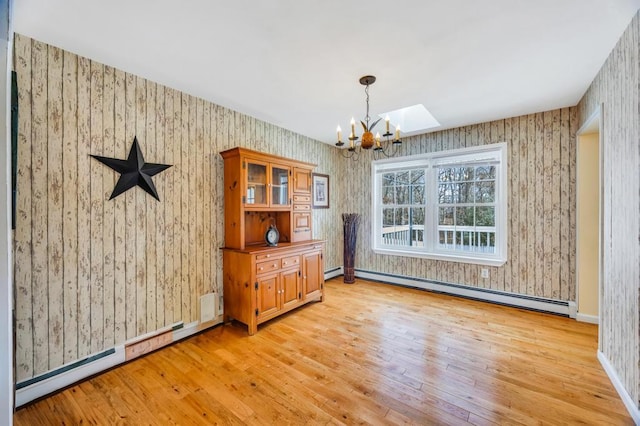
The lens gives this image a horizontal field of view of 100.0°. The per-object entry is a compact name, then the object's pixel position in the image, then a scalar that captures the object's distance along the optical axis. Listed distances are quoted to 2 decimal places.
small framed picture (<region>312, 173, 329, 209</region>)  4.64
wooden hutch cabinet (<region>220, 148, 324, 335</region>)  2.95
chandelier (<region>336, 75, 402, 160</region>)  2.31
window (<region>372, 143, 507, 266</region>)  3.79
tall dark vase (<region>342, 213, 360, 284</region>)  4.82
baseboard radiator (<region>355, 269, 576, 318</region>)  3.31
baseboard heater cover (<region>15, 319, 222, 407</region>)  1.88
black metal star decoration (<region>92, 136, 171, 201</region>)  2.31
